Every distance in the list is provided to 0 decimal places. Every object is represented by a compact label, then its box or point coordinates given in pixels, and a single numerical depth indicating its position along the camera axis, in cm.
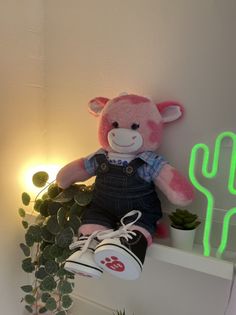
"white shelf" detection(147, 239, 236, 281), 81
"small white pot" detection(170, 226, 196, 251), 89
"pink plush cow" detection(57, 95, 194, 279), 88
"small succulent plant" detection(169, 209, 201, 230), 90
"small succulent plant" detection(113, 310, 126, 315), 114
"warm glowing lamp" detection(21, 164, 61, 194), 122
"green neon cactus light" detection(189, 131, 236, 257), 83
